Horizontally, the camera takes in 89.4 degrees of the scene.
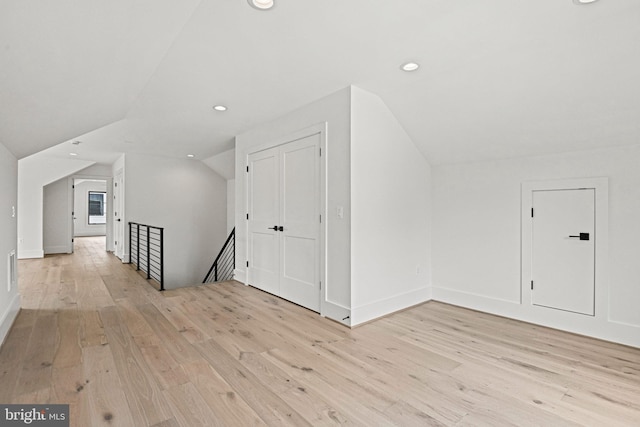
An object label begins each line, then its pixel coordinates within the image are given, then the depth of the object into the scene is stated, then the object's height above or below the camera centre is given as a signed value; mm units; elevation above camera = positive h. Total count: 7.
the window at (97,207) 13341 +257
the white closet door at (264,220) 4176 -87
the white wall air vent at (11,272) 3133 -596
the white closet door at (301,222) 3543 -91
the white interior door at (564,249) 2961 -335
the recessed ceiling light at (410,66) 2646 +1233
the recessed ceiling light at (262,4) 1858 +1222
